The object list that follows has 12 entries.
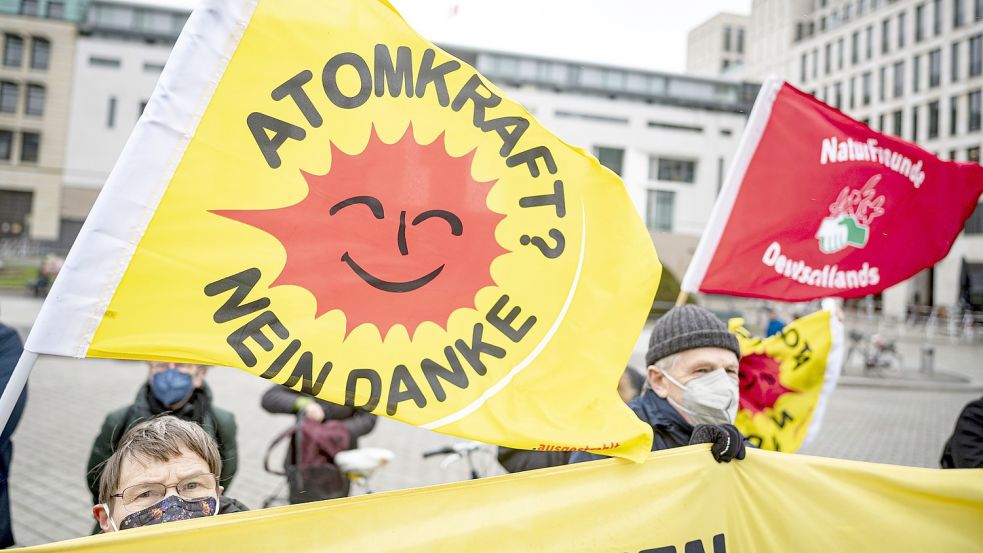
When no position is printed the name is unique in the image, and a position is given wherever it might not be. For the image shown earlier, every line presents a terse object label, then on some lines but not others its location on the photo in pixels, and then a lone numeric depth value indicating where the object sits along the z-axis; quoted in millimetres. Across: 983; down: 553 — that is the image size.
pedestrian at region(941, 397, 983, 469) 2719
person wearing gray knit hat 2428
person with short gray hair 1689
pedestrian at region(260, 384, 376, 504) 4086
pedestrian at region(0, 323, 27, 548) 2148
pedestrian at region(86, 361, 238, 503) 3160
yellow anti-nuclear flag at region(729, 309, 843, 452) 3262
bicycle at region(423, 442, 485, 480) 4508
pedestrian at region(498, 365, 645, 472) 3635
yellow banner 1602
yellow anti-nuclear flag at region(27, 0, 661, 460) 1447
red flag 3395
